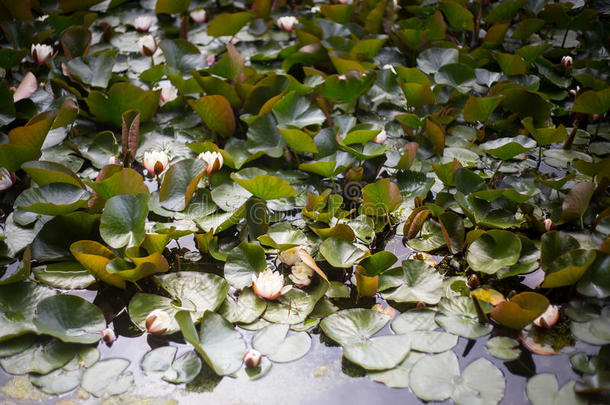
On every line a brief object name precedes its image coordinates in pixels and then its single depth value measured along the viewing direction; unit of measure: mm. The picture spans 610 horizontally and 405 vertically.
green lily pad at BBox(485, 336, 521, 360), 1173
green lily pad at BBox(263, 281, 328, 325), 1268
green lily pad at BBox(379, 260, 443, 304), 1302
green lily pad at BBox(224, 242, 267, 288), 1351
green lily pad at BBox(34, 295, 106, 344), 1190
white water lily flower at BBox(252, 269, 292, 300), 1276
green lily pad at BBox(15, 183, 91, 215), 1389
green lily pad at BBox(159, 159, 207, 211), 1504
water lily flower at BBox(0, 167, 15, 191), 1606
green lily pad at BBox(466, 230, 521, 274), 1351
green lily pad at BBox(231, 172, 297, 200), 1422
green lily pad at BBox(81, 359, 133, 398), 1118
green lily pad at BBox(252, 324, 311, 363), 1185
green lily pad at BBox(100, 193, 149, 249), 1362
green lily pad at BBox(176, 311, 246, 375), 1129
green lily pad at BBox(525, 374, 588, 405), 1064
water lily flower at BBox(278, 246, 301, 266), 1363
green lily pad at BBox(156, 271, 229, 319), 1276
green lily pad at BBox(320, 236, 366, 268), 1347
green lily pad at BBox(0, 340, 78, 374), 1154
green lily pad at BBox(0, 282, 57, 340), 1209
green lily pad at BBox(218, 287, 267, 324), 1259
